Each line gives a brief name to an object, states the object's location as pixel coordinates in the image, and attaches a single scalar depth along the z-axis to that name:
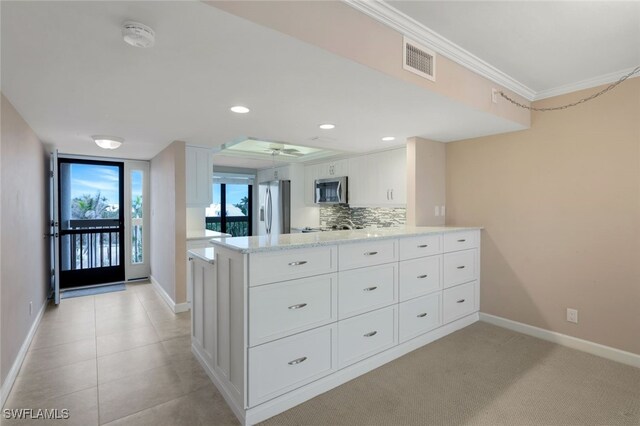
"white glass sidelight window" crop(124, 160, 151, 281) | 5.38
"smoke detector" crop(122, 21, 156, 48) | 1.37
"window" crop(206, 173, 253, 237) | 7.09
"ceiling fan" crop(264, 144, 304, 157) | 5.01
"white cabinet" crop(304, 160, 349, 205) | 5.23
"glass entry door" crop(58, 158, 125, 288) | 4.96
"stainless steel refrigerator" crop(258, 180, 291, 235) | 6.03
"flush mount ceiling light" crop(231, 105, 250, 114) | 2.53
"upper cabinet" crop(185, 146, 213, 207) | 4.21
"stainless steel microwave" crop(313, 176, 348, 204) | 5.11
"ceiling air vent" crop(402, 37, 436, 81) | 1.98
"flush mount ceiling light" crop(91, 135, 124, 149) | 3.56
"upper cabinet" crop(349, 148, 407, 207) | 4.24
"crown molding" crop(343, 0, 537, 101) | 1.73
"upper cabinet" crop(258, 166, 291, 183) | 6.18
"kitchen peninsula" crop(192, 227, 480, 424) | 1.94
